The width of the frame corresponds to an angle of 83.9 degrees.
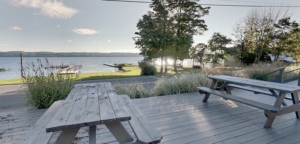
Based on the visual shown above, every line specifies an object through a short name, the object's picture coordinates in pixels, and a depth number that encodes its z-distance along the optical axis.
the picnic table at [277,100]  2.32
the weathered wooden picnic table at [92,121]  1.19
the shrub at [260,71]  6.79
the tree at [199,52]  21.50
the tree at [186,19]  14.86
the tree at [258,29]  13.53
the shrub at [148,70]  12.96
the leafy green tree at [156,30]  13.88
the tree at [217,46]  19.24
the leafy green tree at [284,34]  14.03
